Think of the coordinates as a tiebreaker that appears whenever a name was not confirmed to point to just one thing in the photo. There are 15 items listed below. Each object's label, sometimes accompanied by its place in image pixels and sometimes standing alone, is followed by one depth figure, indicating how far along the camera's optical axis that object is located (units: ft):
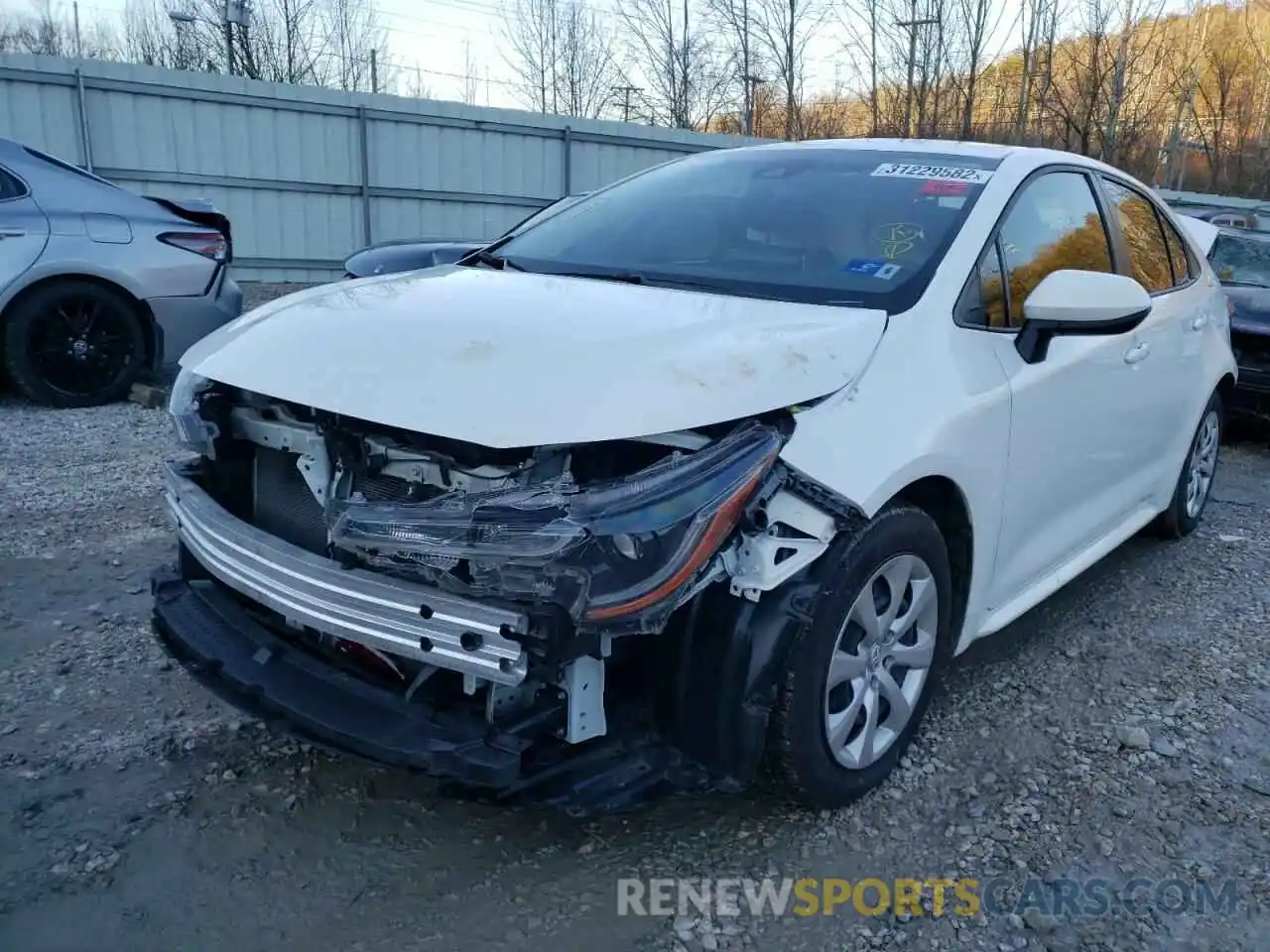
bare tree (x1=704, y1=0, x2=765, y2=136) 81.51
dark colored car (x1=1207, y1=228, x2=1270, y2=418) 22.09
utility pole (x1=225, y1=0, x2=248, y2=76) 69.62
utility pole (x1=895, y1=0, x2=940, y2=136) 65.21
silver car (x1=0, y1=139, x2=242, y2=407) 20.31
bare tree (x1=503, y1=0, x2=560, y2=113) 94.73
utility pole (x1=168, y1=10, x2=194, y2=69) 90.79
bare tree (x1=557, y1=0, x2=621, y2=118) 94.63
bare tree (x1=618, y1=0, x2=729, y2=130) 87.51
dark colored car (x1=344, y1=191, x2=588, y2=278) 17.78
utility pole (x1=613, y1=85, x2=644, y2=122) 91.66
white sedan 6.70
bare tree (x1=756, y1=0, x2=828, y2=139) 79.30
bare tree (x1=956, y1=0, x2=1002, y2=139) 63.26
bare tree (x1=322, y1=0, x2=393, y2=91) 92.79
